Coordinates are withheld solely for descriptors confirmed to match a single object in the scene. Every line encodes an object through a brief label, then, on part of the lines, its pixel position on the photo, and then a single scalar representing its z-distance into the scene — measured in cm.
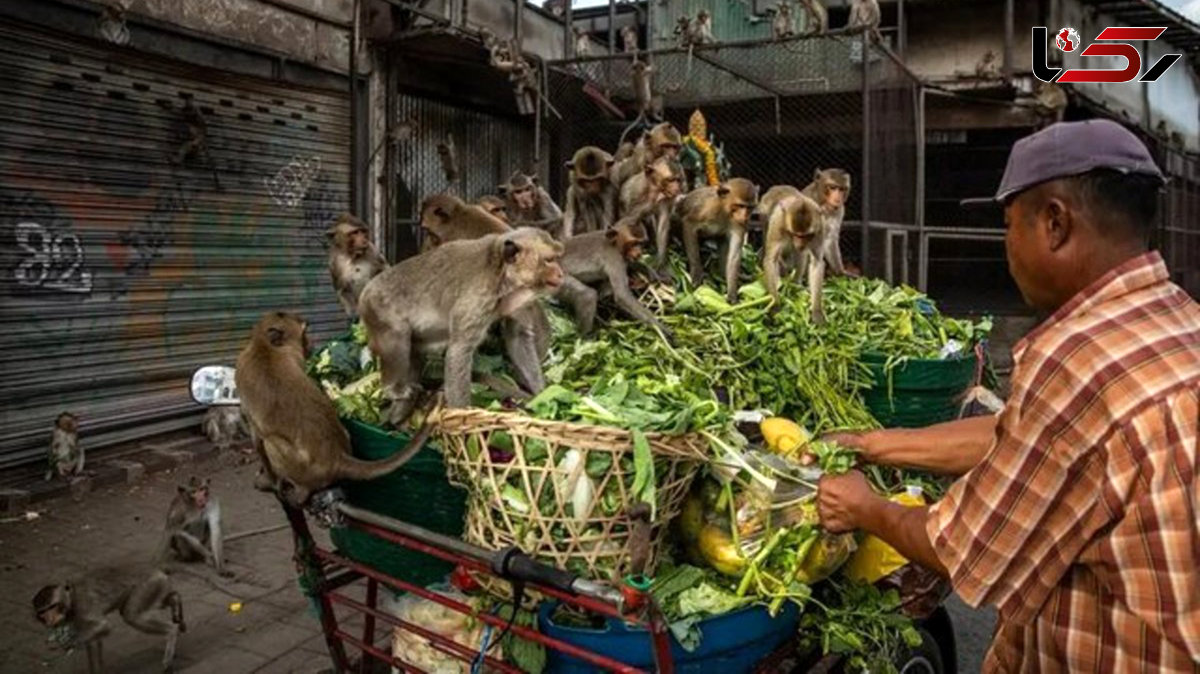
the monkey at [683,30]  1440
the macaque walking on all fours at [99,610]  439
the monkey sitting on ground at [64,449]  723
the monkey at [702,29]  1416
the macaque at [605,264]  402
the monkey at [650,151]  556
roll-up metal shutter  735
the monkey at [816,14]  1379
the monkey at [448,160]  1080
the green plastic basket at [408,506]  277
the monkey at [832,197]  631
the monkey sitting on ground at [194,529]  553
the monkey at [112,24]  765
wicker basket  214
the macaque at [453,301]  319
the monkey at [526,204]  585
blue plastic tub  224
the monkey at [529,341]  327
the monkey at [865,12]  1298
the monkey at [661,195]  509
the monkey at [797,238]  484
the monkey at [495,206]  502
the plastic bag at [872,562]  269
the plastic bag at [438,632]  256
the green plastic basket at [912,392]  396
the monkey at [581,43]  1472
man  158
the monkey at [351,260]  517
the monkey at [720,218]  494
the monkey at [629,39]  1536
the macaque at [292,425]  284
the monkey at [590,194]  562
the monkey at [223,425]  877
